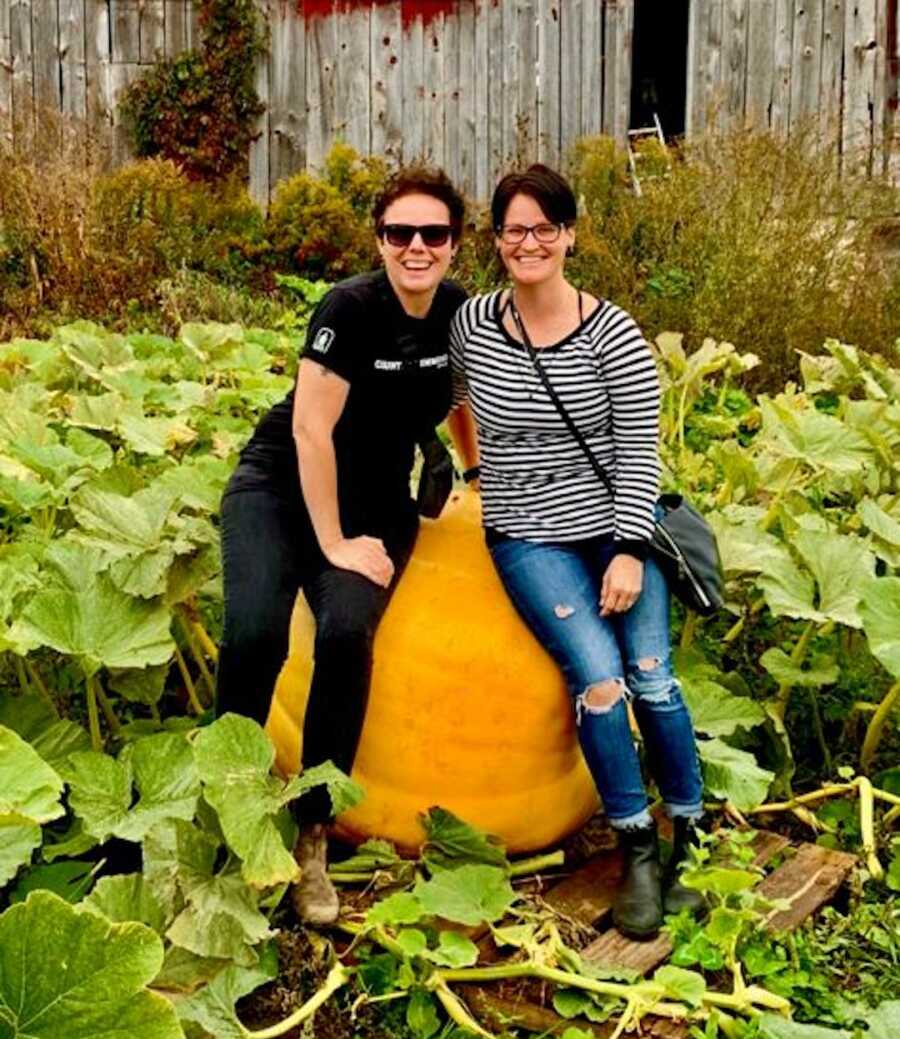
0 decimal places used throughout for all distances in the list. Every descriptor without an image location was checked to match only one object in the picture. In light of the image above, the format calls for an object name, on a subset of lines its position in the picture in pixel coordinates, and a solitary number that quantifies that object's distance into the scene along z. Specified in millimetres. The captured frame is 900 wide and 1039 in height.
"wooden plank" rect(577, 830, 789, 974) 3066
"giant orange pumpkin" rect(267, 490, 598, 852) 3352
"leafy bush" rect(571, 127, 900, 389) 7746
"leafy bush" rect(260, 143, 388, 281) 10539
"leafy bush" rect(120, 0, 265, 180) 11789
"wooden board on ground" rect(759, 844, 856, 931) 3274
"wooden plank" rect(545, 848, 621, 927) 3258
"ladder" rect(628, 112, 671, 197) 10328
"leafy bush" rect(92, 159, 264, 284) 9680
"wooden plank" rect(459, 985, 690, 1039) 2877
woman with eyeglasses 3277
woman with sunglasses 3178
